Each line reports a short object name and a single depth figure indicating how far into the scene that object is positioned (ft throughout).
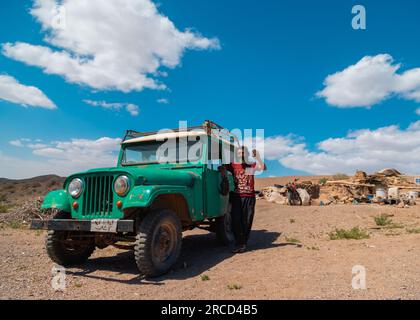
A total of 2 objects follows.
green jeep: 15.33
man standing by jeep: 22.61
